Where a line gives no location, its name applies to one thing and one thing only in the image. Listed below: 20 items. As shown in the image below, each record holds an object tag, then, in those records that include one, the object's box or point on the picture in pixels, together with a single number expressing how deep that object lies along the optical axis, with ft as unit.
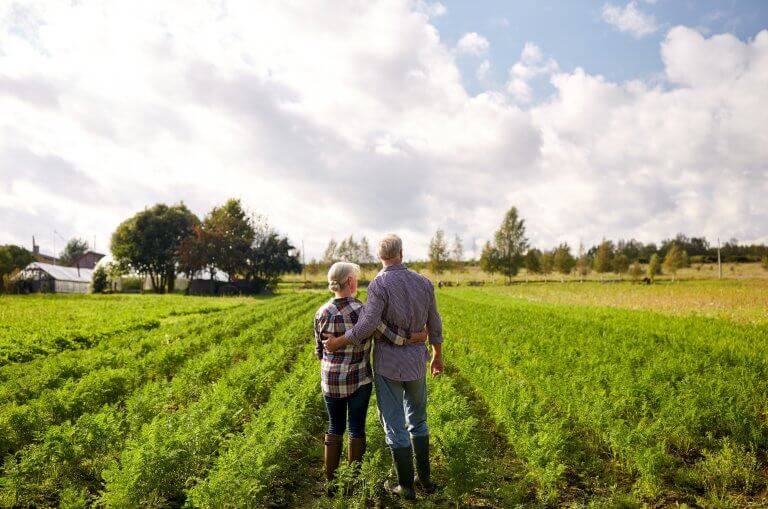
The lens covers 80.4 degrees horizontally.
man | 13.56
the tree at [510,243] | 198.90
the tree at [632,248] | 325.40
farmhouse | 149.18
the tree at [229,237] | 155.22
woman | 13.94
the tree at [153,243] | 164.25
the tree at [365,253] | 240.51
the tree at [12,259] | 155.68
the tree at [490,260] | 199.32
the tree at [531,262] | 201.98
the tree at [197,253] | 152.76
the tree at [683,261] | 204.92
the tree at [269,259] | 167.73
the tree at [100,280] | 165.48
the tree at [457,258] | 209.58
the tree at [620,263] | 204.74
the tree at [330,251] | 233.14
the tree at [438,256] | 206.59
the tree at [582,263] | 232.53
